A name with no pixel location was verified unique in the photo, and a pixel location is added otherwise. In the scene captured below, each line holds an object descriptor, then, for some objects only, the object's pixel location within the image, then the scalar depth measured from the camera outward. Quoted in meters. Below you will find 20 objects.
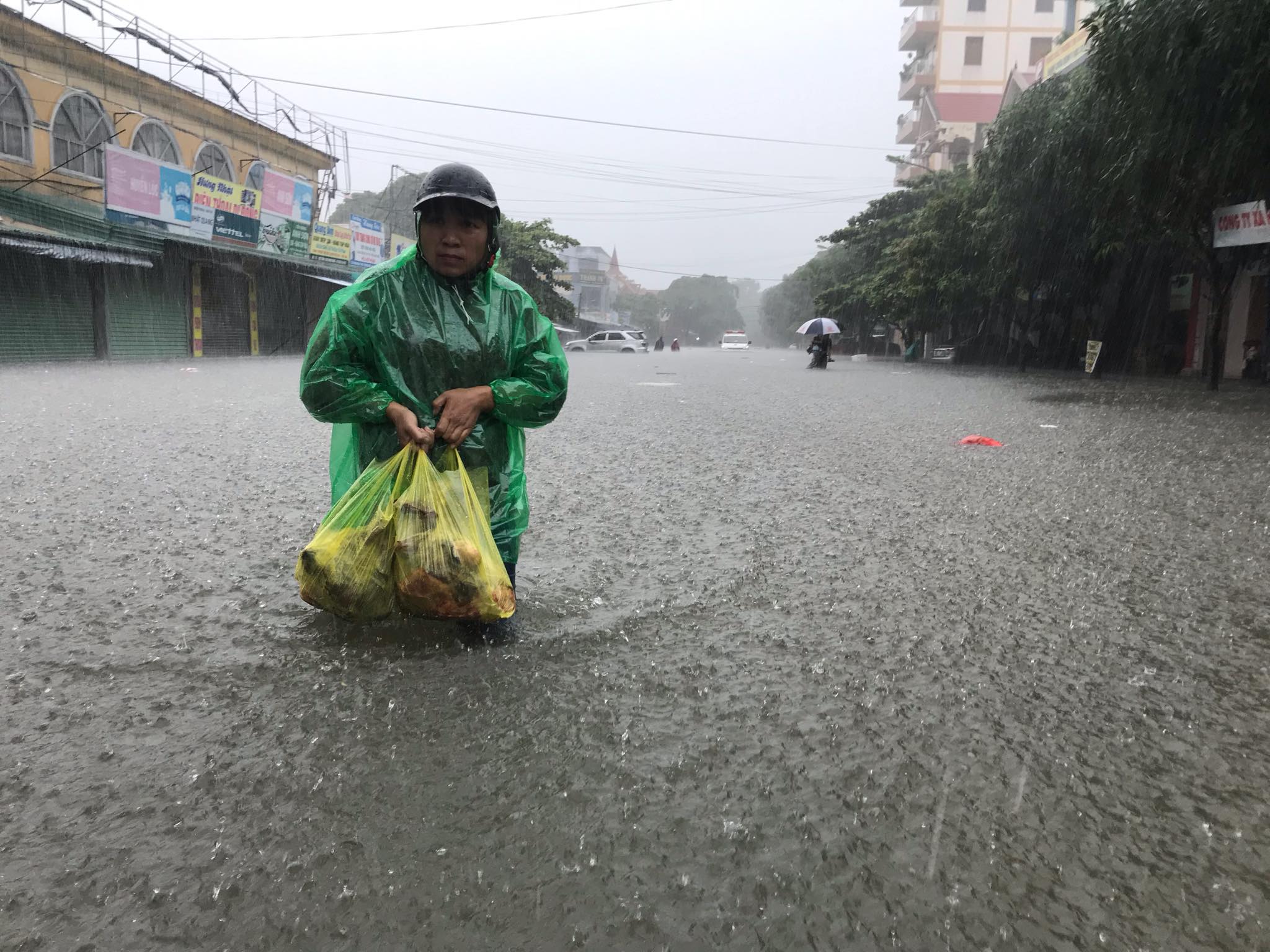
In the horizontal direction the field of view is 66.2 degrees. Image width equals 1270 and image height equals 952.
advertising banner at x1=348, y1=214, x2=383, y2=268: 31.62
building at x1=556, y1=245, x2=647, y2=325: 82.69
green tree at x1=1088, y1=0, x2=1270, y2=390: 10.17
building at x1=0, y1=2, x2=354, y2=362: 19.33
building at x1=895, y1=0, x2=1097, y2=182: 54.00
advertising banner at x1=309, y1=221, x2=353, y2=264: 29.14
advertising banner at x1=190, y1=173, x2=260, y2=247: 23.33
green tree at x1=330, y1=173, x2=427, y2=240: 44.81
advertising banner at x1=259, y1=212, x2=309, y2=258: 26.39
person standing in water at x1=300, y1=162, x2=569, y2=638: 2.57
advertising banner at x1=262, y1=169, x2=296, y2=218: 26.67
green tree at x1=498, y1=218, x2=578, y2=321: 44.25
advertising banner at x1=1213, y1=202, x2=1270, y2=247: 12.92
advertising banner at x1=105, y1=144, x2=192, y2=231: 20.27
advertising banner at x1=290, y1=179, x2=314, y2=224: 28.17
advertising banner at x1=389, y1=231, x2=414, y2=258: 35.00
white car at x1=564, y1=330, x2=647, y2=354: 49.16
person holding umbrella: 28.38
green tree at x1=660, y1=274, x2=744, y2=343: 116.56
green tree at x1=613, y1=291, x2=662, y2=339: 100.55
